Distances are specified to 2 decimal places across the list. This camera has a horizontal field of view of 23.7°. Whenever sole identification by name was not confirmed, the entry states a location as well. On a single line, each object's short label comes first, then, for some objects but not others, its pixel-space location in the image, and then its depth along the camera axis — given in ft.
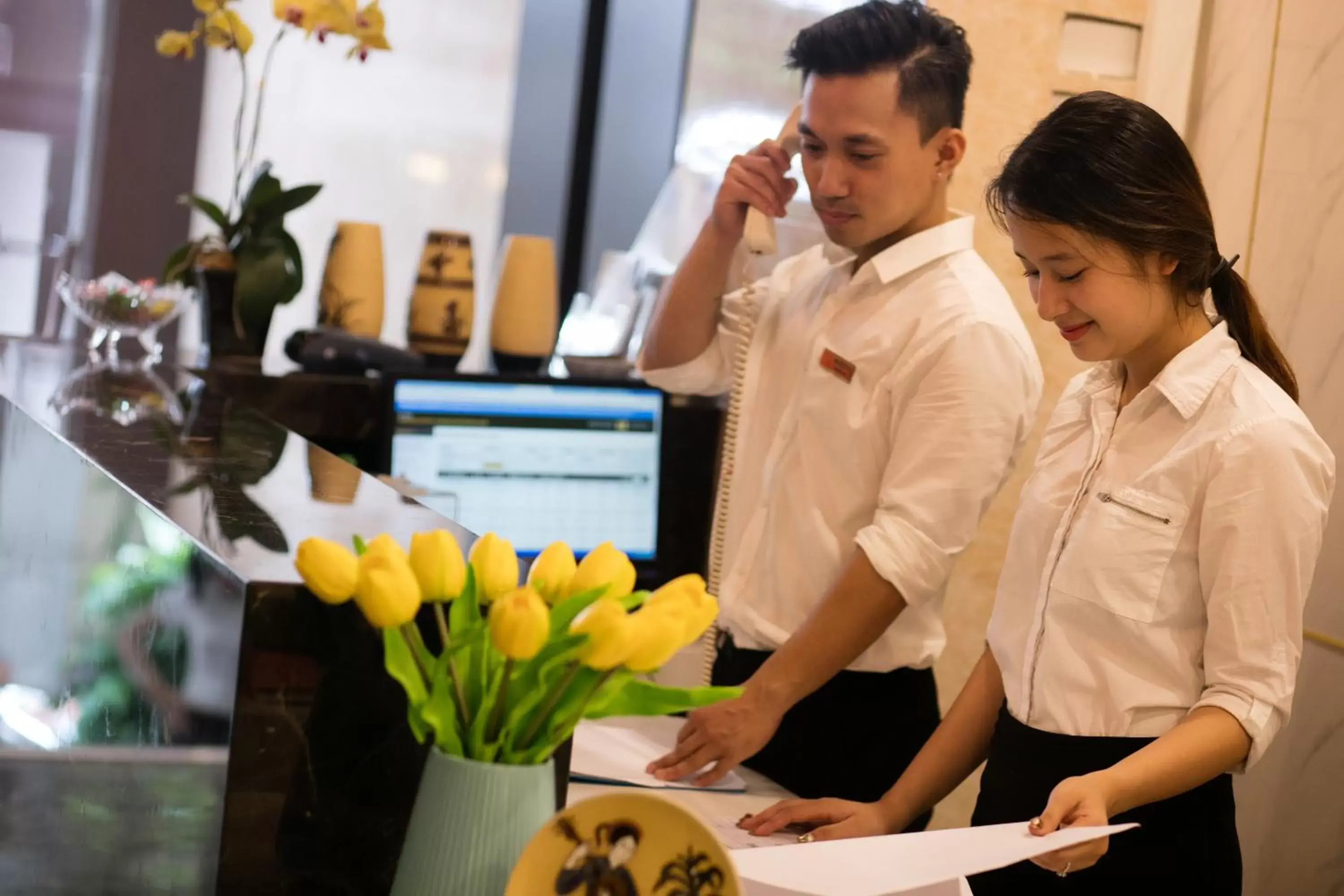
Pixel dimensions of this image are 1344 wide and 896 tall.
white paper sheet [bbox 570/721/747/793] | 9.31
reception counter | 7.41
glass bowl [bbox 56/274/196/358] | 12.13
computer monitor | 12.05
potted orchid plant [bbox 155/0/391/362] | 11.88
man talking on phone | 9.69
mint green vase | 7.13
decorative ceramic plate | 7.08
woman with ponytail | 8.51
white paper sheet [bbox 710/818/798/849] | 8.91
